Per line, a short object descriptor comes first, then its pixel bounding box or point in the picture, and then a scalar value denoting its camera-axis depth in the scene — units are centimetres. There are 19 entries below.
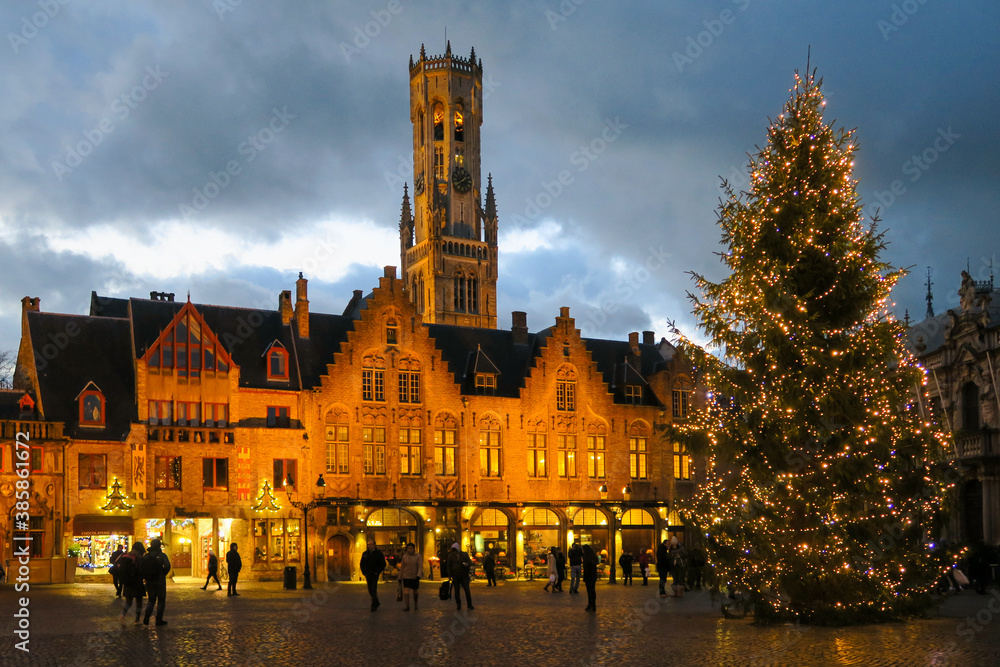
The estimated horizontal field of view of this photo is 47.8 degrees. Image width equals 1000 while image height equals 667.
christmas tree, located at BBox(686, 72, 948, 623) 2292
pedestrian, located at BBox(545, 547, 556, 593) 3628
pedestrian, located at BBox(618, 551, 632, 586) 4031
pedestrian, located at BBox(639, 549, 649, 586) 4141
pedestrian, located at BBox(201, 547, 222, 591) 3781
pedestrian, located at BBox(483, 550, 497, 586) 3888
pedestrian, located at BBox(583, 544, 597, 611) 2703
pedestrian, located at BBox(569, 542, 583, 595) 3403
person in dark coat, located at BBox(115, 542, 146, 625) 2309
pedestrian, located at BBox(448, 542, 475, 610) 2706
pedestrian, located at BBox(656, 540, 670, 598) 3180
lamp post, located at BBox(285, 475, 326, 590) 3869
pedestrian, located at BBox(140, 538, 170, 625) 2269
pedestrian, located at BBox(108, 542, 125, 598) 3100
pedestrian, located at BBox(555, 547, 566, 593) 3656
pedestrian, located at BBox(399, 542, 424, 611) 2781
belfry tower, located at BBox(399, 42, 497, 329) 11288
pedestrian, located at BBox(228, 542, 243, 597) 3381
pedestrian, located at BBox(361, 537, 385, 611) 2827
